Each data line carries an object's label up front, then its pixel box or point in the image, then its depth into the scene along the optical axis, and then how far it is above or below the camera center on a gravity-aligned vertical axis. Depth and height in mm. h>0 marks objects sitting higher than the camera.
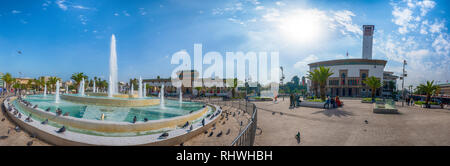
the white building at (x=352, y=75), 57794 +3769
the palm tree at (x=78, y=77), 48356 +1613
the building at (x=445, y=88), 73200 -376
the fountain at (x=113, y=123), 6367 -2181
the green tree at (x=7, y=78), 45328 +1040
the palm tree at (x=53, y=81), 50916 +436
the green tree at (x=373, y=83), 32188 +630
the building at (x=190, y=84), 55550 -88
